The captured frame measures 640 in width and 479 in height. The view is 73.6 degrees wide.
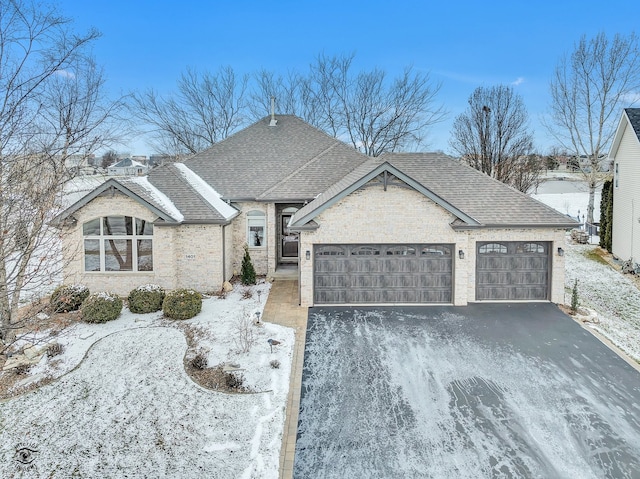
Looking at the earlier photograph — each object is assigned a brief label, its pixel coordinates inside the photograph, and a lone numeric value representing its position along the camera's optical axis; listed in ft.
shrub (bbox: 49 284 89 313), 44.52
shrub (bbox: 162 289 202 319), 44.27
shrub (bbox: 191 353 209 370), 33.14
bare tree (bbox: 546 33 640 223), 87.81
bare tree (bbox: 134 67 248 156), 112.68
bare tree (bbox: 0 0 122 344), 23.51
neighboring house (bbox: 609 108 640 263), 67.82
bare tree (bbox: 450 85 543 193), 97.45
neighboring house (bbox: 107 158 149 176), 183.11
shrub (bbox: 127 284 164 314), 46.44
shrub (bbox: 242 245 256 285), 58.39
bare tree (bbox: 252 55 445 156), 110.83
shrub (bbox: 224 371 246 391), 30.14
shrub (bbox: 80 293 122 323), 43.04
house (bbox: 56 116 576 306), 48.47
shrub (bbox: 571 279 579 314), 46.91
